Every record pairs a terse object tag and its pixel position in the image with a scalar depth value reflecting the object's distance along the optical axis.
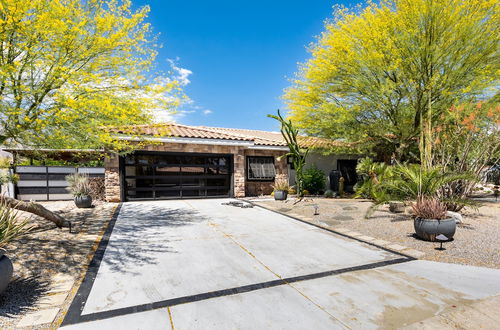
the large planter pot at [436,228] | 5.20
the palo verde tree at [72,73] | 4.42
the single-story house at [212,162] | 10.78
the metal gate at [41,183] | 11.80
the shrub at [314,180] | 13.95
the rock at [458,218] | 6.70
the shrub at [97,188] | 11.17
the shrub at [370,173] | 10.64
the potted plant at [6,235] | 2.84
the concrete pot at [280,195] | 11.62
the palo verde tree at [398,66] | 9.83
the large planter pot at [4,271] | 2.81
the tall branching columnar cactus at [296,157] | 11.04
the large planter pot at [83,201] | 8.96
